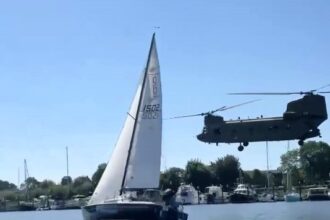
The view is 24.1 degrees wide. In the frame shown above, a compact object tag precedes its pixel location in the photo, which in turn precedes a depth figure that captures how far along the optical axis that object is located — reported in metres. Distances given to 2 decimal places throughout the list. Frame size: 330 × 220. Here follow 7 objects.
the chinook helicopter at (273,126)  66.06
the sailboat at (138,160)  58.00
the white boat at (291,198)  195.73
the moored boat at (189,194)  176.10
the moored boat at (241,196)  192.62
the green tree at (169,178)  169.75
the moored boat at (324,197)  198.15
